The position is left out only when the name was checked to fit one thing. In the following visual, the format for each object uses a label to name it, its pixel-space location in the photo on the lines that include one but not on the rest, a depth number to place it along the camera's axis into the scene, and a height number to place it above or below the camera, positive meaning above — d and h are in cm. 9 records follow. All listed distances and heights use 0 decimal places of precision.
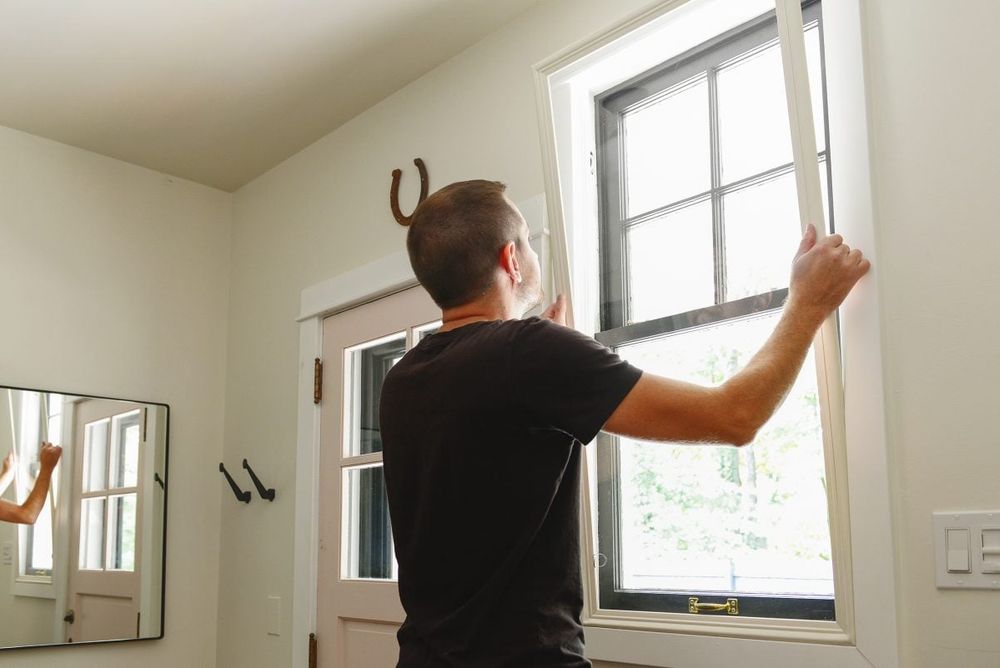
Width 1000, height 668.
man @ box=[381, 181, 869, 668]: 129 +9
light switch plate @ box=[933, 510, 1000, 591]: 138 -8
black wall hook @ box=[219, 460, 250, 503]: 333 +5
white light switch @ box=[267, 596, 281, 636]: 312 -36
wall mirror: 296 -4
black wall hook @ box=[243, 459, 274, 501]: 324 +5
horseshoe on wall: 278 +91
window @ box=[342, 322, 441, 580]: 275 +11
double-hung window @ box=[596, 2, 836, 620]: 164 +35
